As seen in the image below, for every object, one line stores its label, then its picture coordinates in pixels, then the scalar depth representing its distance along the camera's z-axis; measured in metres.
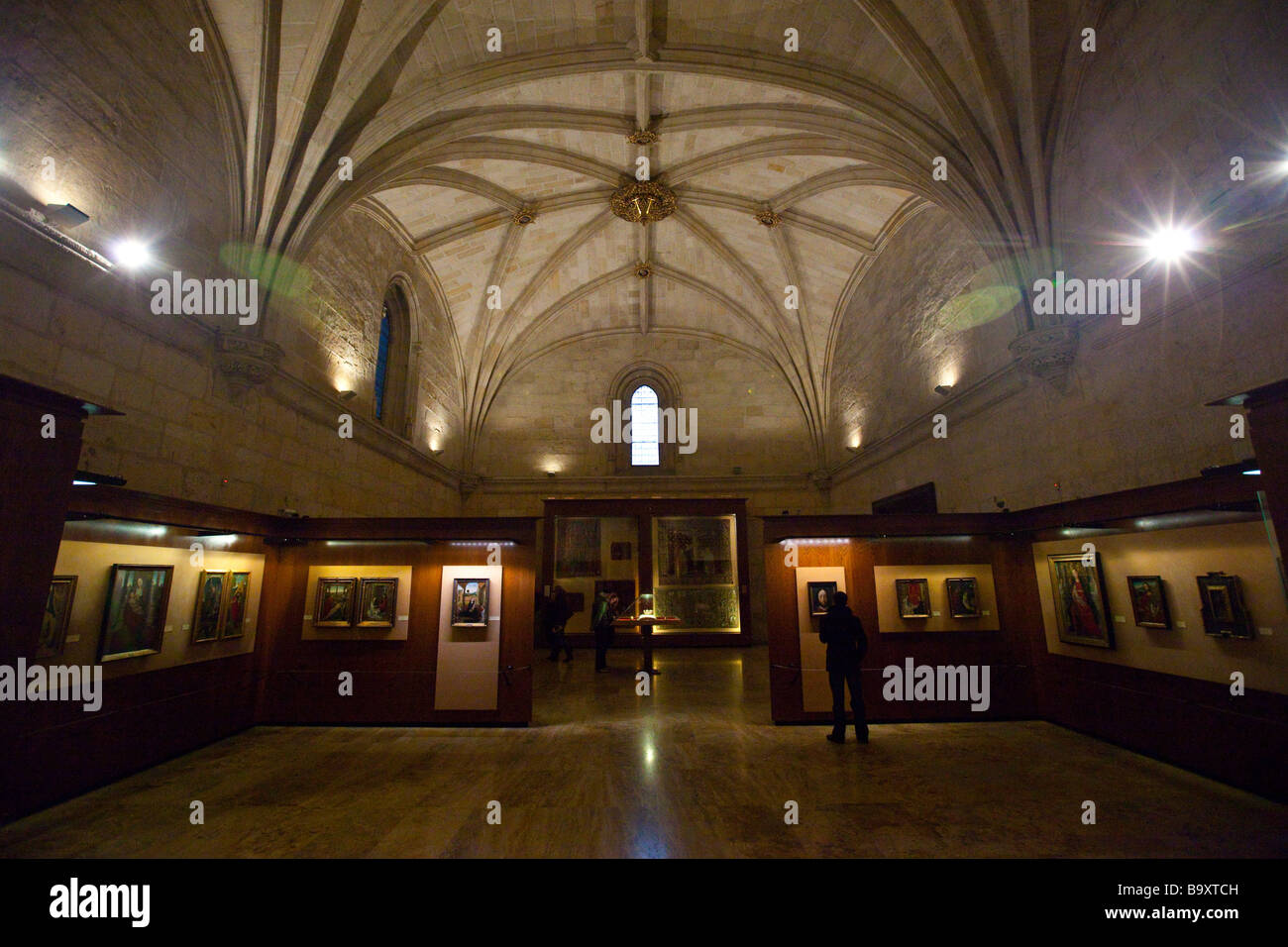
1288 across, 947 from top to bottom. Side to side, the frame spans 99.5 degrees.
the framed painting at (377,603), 6.95
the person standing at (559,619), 11.24
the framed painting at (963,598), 7.11
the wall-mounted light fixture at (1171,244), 5.61
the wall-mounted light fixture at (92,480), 4.21
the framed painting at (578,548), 14.96
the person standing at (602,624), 10.42
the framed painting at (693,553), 14.99
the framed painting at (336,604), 6.97
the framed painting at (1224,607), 4.64
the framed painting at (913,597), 7.10
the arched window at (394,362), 12.77
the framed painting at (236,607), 6.33
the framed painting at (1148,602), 5.30
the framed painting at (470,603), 6.92
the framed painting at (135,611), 4.98
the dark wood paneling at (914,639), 6.93
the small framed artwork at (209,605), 5.96
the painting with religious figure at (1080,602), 6.00
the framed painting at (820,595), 7.09
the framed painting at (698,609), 14.81
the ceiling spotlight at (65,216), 4.93
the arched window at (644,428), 17.86
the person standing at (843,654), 6.09
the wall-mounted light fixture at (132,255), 5.76
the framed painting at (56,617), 4.41
